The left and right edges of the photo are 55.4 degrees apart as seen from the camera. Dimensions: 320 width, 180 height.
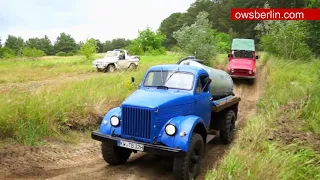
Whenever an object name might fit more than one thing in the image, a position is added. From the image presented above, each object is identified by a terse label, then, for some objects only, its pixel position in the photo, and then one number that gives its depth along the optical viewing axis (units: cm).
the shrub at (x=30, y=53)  3716
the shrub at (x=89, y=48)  3290
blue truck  530
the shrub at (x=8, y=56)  3860
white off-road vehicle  2170
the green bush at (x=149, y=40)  5109
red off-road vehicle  1761
